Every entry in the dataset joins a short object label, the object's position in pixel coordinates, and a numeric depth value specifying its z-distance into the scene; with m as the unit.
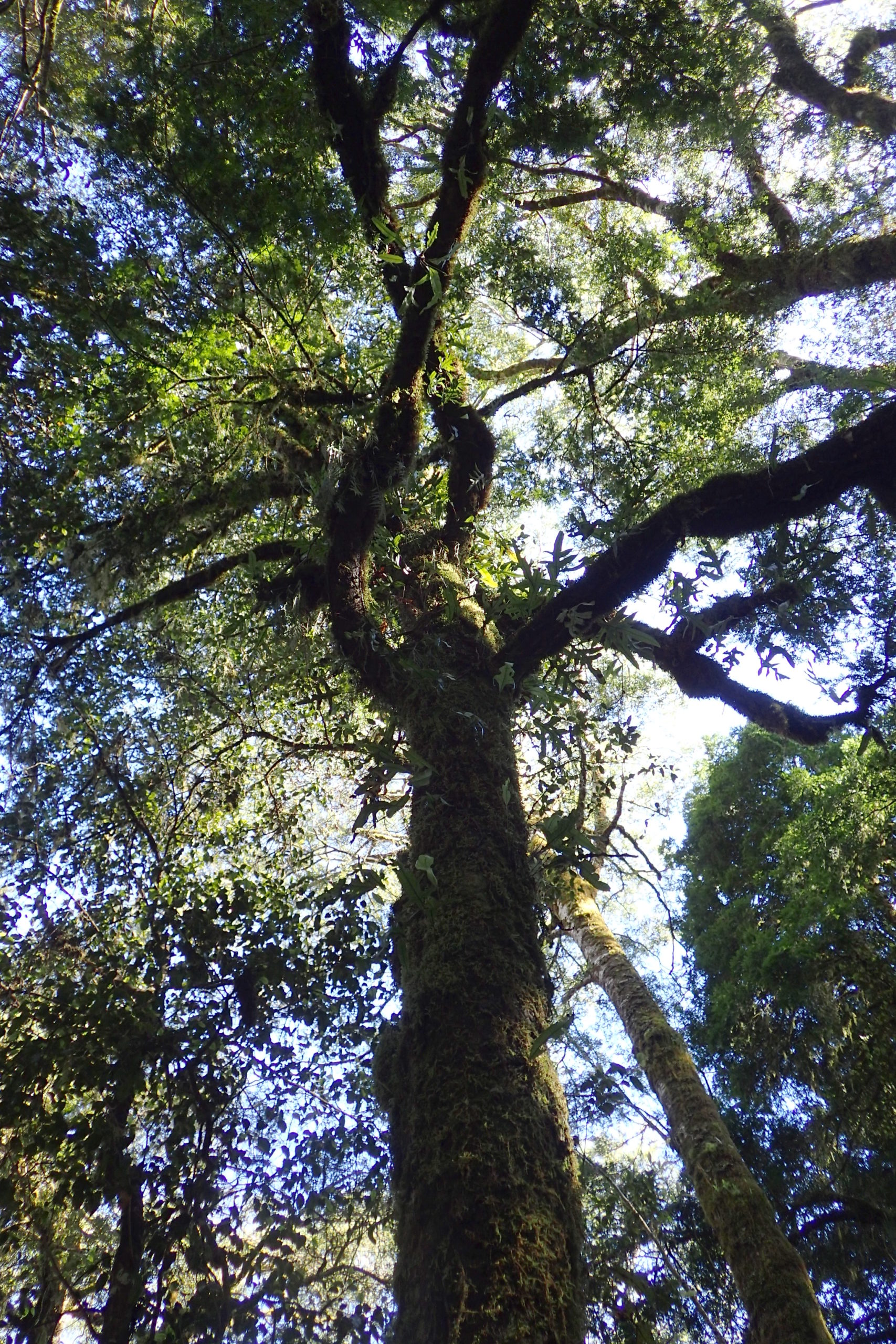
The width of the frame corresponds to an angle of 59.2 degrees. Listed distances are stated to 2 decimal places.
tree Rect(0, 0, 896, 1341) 2.67
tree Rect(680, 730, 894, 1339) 6.65
